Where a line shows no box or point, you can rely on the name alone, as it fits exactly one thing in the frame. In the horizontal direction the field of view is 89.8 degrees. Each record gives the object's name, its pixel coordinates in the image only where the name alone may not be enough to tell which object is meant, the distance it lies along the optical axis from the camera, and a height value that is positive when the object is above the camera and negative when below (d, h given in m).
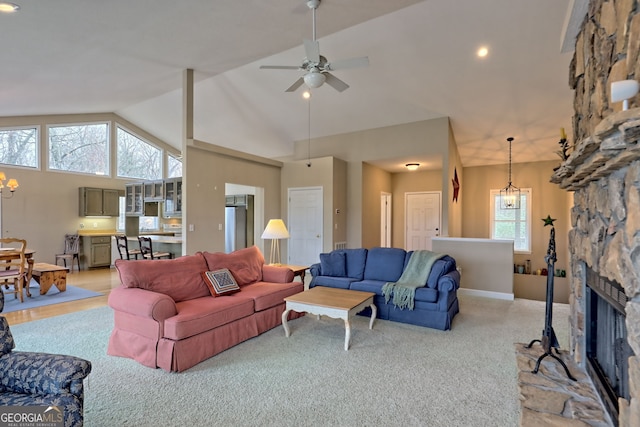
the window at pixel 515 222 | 7.79 -0.19
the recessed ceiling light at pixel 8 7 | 2.92 +1.88
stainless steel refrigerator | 7.68 -0.35
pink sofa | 2.72 -0.93
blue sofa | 3.75 -0.89
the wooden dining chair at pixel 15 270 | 4.69 -0.91
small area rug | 4.61 -1.35
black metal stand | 2.50 -0.79
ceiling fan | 3.09 +1.47
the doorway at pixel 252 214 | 7.35 -0.03
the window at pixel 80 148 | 7.51 +1.56
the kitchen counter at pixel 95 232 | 7.91 -0.53
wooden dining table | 4.70 -0.68
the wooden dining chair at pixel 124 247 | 6.22 -0.73
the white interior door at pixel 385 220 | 8.80 -0.18
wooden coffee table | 3.15 -0.93
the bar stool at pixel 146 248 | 5.90 -0.66
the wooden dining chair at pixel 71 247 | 7.56 -0.84
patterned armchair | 1.53 -0.85
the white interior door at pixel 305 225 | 7.06 -0.28
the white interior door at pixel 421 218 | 8.52 -0.13
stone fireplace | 1.33 +0.04
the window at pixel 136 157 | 8.72 +1.56
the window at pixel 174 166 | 9.83 +1.42
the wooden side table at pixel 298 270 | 4.56 -0.82
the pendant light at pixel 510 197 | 7.89 +0.43
